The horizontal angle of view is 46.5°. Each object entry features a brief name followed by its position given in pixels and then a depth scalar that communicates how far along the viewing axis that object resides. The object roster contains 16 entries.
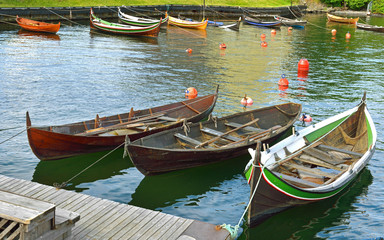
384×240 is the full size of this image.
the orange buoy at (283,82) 27.25
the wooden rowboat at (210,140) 13.48
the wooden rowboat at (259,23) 58.28
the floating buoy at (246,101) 22.58
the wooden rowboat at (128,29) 44.41
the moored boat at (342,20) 67.38
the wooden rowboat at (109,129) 14.05
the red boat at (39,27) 42.16
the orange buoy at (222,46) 40.19
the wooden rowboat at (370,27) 58.09
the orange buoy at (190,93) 23.58
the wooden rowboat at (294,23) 60.31
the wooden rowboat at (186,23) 52.62
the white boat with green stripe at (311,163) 11.15
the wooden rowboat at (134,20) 47.50
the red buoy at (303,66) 31.75
